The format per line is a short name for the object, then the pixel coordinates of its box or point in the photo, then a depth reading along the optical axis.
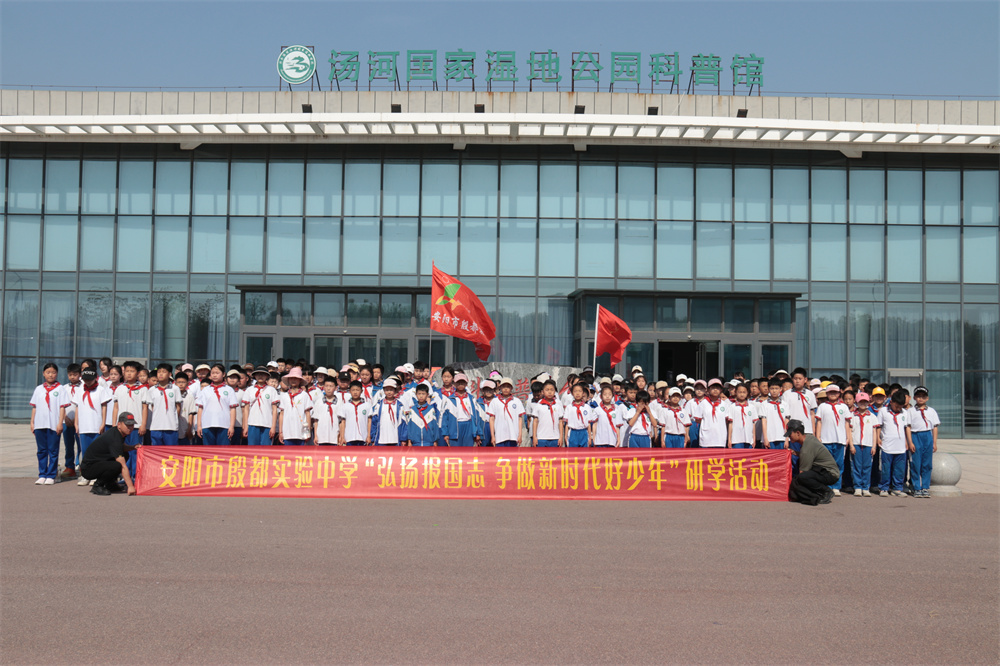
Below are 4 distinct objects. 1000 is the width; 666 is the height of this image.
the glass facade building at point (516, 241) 22.66
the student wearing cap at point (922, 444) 11.97
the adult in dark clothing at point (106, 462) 10.56
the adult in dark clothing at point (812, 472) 10.77
